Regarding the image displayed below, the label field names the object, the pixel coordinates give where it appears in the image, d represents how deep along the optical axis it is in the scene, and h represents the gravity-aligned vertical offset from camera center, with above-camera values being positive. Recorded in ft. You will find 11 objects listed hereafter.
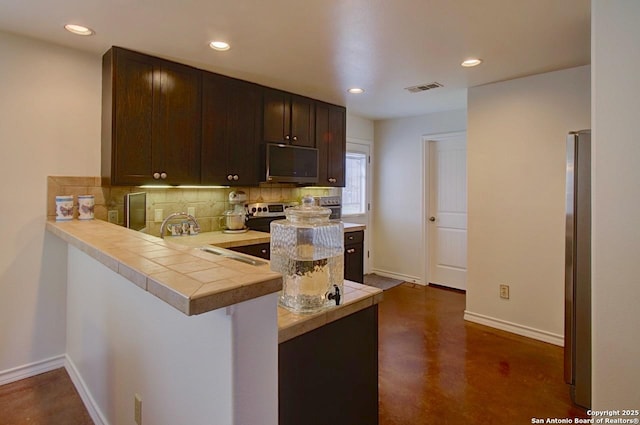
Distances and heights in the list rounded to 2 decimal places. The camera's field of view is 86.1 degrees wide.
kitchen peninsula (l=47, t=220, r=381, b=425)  3.01 -1.30
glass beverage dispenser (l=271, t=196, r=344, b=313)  3.97 -0.55
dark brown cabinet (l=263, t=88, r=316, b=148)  11.27 +3.26
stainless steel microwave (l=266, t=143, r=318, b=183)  11.18 +1.68
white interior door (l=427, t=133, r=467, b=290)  14.55 +0.07
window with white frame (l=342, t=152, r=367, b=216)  15.99 +1.29
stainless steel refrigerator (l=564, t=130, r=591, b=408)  6.79 -1.03
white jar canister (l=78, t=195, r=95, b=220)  8.14 +0.11
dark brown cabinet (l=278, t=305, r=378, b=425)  3.86 -2.01
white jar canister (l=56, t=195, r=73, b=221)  7.88 +0.10
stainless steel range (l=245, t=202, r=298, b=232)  11.35 -0.07
